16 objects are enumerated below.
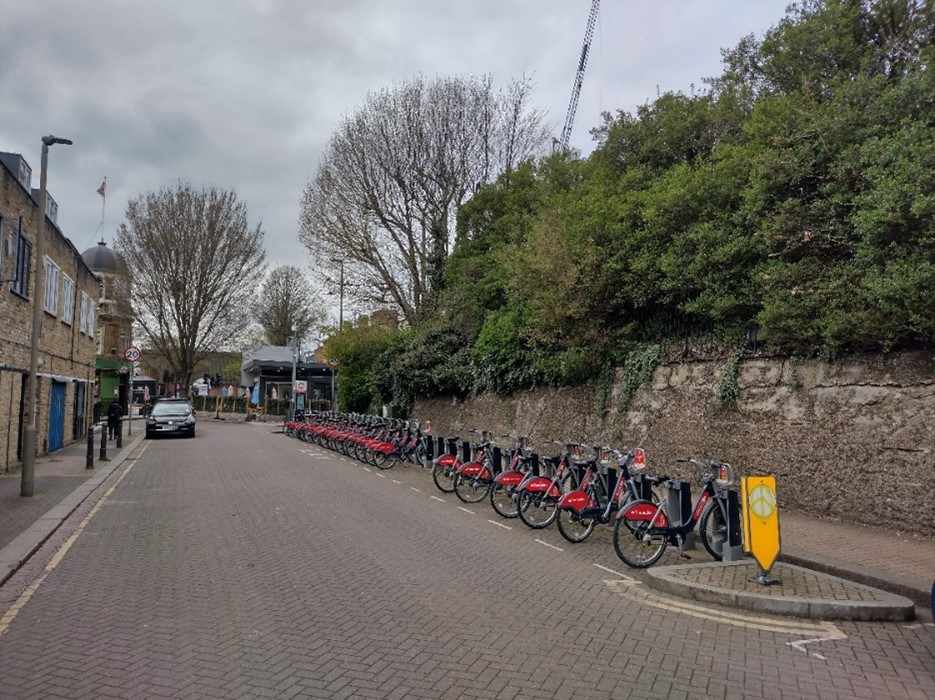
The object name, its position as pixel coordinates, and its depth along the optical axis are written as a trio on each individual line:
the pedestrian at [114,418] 25.32
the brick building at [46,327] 14.58
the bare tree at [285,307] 60.94
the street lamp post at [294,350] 36.03
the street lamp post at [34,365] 11.69
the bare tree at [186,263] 41.69
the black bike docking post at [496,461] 12.33
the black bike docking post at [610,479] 9.29
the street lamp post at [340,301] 29.02
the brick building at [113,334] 43.50
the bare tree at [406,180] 28.05
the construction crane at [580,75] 33.56
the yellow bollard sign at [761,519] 6.60
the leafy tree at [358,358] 31.81
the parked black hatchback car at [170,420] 29.71
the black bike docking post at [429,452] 17.16
